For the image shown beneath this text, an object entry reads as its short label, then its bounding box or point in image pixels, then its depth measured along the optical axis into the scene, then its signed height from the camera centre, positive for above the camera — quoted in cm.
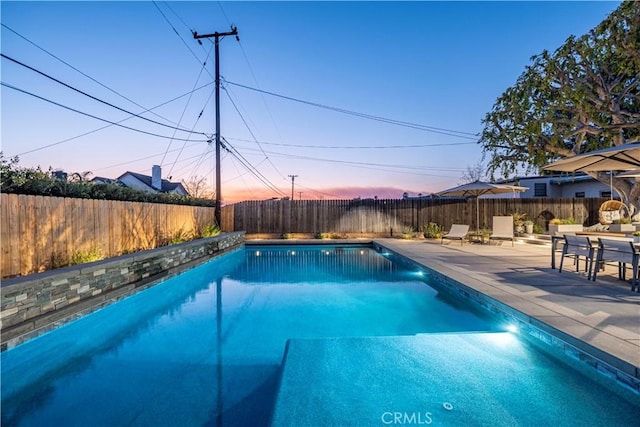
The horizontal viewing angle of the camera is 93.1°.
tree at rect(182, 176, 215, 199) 3341 +344
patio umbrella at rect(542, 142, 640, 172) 416 +90
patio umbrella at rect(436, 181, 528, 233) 991 +94
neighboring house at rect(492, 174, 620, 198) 1529 +173
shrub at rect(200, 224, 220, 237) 1087 -48
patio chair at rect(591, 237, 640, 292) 389 -50
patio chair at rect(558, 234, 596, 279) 462 -50
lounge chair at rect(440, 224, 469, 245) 1019 -54
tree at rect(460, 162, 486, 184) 3091 +461
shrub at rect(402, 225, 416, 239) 1276 -66
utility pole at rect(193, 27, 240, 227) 1166 +553
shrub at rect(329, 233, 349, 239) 1390 -86
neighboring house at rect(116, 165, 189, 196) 2275 +315
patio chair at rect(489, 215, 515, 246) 946 -35
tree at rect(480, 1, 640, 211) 868 +402
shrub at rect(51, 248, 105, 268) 469 -67
